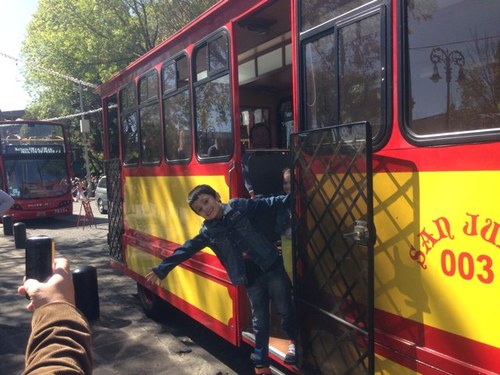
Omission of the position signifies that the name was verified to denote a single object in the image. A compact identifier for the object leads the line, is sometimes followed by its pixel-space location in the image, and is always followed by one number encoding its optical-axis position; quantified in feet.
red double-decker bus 51.06
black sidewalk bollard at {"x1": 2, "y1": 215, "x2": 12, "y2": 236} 44.24
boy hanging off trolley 10.91
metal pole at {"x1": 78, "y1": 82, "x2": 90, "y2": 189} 76.44
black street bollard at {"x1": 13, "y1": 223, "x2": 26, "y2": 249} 36.24
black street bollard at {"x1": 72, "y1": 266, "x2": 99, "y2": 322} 17.11
